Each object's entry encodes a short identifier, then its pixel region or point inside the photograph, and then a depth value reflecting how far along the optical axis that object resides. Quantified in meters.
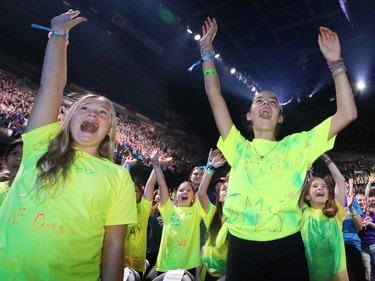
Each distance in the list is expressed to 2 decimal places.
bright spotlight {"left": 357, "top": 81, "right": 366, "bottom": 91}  11.28
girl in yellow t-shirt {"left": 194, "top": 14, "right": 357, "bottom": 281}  1.41
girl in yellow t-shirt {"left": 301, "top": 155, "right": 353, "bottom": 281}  2.63
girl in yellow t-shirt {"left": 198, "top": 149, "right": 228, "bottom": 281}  3.04
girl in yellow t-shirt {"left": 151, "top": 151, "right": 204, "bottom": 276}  3.36
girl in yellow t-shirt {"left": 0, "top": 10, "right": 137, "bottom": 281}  1.08
